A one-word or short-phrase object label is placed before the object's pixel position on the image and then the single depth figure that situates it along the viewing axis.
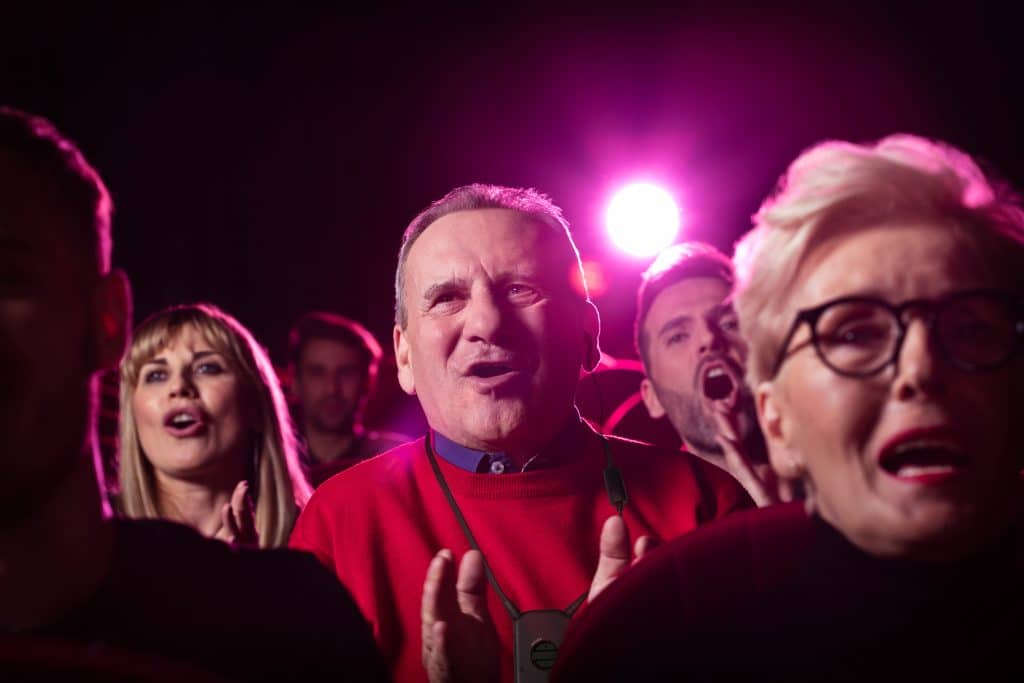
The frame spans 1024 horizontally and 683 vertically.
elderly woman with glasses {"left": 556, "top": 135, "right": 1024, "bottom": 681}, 1.21
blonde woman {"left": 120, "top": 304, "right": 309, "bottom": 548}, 2.51
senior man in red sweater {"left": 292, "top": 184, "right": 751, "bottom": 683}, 1.85
